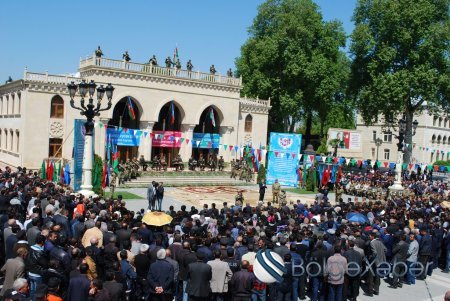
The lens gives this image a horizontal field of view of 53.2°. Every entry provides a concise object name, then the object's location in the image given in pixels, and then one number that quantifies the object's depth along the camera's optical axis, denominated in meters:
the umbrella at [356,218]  14.34
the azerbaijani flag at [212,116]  35.42
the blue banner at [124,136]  30.88
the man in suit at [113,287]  7.08
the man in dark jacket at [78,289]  7.03
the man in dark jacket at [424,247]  12.65
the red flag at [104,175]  24.31
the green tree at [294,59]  41.50
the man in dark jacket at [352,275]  10.29
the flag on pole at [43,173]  25.87
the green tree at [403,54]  36.00
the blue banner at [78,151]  21.45
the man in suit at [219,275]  8.60
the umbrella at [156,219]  11.21
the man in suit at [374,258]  11.23
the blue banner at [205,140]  35.59
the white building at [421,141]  58.28
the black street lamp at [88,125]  14.98
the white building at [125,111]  29.88
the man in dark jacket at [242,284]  8.38
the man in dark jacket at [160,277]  8.16
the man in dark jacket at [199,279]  8.34
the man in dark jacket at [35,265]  8.00
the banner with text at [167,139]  33.31
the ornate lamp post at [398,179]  26.63
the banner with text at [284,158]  28.39
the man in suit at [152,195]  19.92
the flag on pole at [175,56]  36.21
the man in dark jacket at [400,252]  11.75
